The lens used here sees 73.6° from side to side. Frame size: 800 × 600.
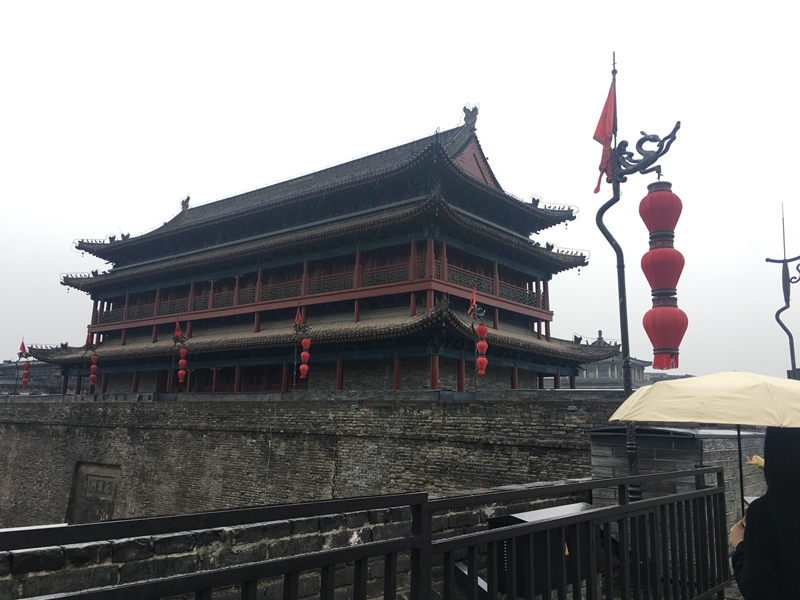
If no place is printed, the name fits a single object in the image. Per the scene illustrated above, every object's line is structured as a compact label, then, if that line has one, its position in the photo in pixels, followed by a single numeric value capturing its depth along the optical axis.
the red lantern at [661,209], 5.86
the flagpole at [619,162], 6.06
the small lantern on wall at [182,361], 20.09
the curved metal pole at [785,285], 12.14
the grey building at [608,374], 37.50
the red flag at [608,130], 6.65
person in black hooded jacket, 2.29
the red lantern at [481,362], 13.80
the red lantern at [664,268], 5.67
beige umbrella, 3.10
